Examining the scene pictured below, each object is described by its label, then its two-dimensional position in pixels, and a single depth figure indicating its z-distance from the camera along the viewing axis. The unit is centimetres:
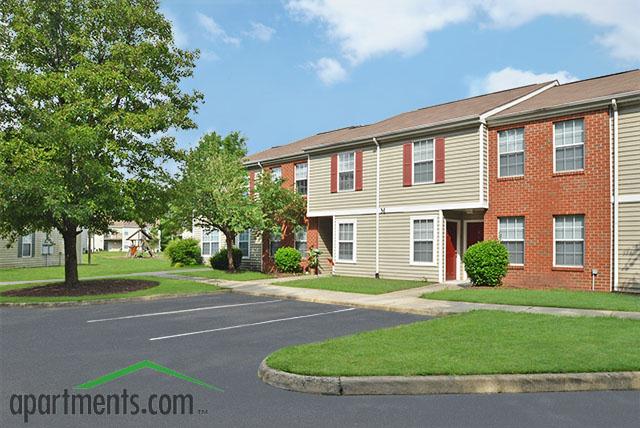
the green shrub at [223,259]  2848
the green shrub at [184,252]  3338
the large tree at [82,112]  1576
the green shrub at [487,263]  1714
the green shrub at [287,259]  2450
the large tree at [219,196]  2330
